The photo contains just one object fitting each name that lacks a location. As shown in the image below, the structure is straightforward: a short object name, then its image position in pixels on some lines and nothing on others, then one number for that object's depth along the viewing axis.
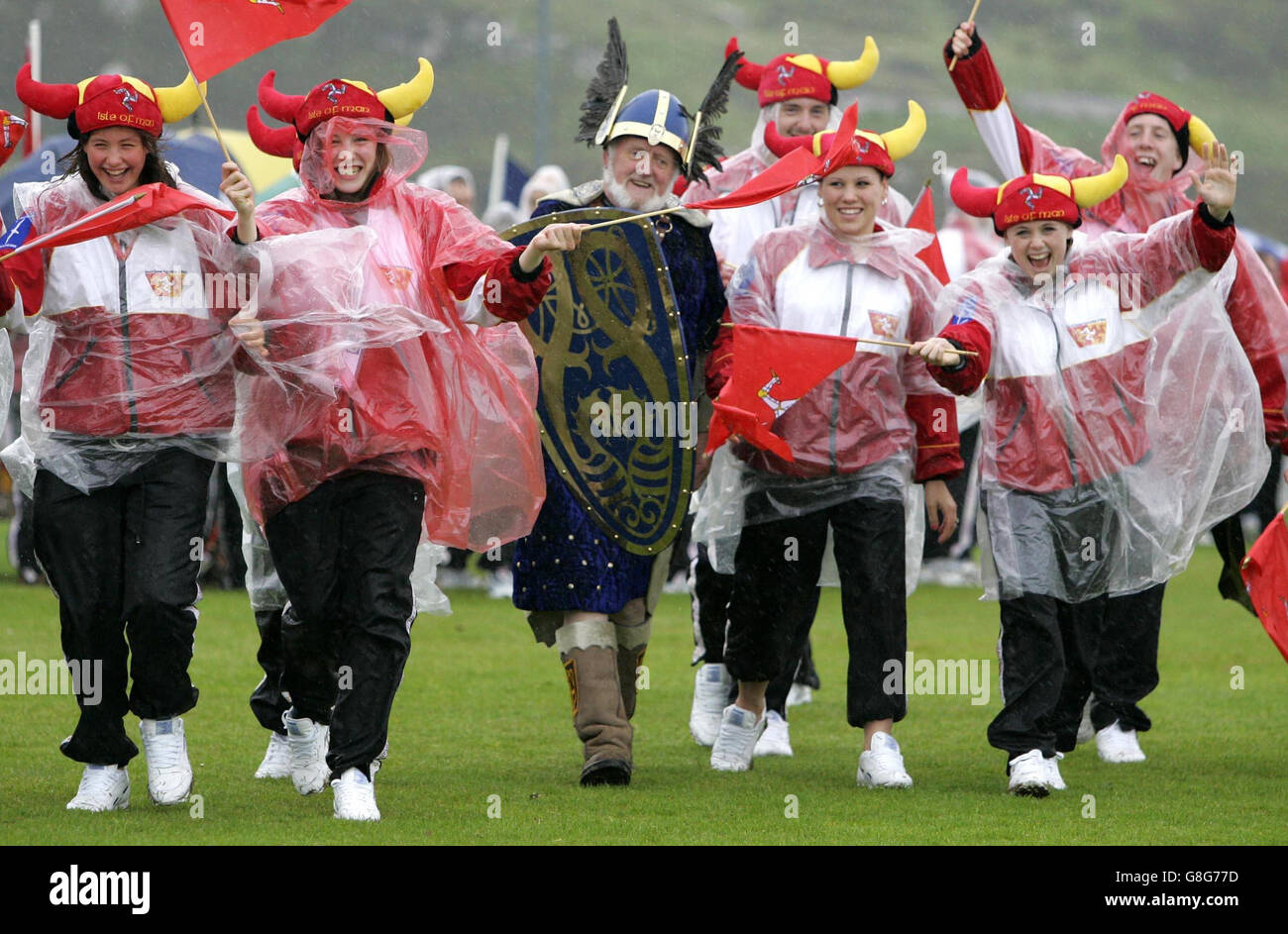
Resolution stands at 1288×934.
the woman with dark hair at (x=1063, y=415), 12.56
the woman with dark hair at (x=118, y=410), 11.39
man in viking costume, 12.85
